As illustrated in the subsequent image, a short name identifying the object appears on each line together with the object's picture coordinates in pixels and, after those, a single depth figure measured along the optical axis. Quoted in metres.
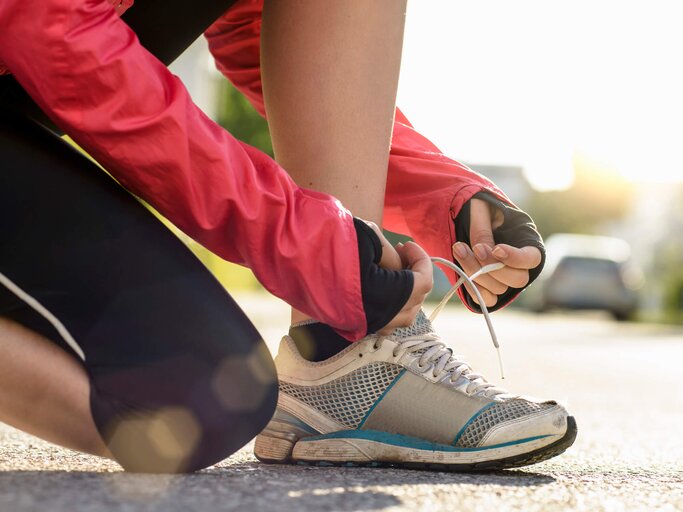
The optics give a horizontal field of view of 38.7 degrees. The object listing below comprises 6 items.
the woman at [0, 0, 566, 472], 1.38
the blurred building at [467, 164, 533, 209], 56.75
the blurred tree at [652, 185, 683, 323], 18.48
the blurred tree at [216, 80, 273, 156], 32.66
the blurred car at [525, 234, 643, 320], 17.25
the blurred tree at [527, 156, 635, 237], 44.53
